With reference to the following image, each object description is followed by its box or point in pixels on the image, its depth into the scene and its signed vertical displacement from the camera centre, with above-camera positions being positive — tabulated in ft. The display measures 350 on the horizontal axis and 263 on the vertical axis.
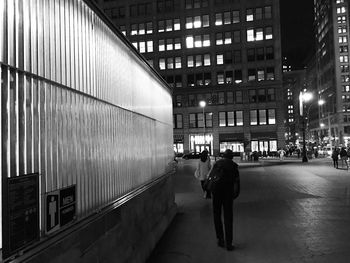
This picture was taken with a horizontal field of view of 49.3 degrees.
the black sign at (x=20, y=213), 9.52 -1.62
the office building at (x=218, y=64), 225.35 +50.35
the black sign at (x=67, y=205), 12.72 -1.88
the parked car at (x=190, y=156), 193.36 -4.44
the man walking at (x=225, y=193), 23.18 -2.88
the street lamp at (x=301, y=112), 134.04 +11.40
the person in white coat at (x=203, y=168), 43.57 -2.43
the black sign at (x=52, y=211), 11.69 -1.89
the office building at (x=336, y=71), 400.47 +81.57
